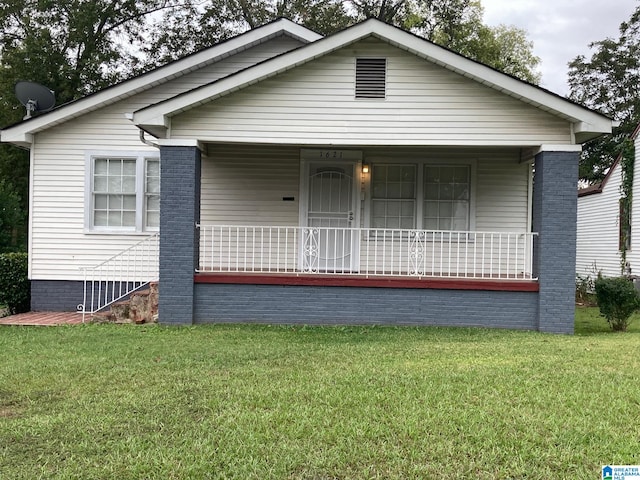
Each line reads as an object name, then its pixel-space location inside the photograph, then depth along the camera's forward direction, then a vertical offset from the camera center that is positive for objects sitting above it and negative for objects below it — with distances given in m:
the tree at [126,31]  19.91 +8.95
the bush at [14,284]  10.82 -0.96
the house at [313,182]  8.66 +1.21
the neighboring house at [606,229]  16.11 +0.61
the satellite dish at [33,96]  11.24 +3.09
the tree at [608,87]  30.33 +9.66
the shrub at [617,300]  9.17 -0.95
